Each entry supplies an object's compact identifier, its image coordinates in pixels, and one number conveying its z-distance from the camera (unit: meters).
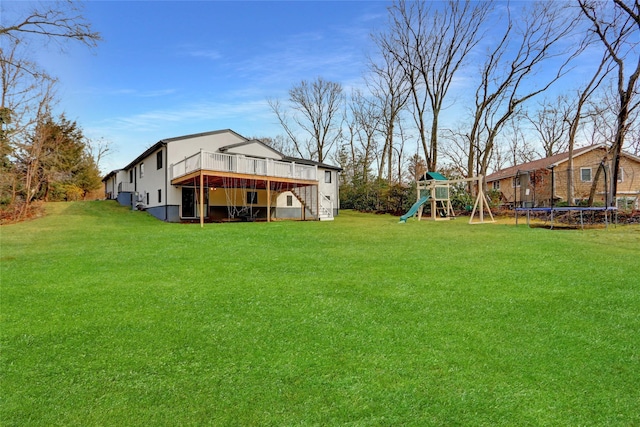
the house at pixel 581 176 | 23.97
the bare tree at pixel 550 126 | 29.35
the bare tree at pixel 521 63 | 21.77
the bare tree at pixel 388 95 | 30.61
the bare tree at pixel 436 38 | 25.50
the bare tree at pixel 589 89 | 18.55
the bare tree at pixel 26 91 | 14.40
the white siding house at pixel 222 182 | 17.02
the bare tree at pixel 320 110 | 38.03
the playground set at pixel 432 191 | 18.19
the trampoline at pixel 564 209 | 11.67
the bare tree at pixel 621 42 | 15.38
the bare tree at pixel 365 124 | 34.34
